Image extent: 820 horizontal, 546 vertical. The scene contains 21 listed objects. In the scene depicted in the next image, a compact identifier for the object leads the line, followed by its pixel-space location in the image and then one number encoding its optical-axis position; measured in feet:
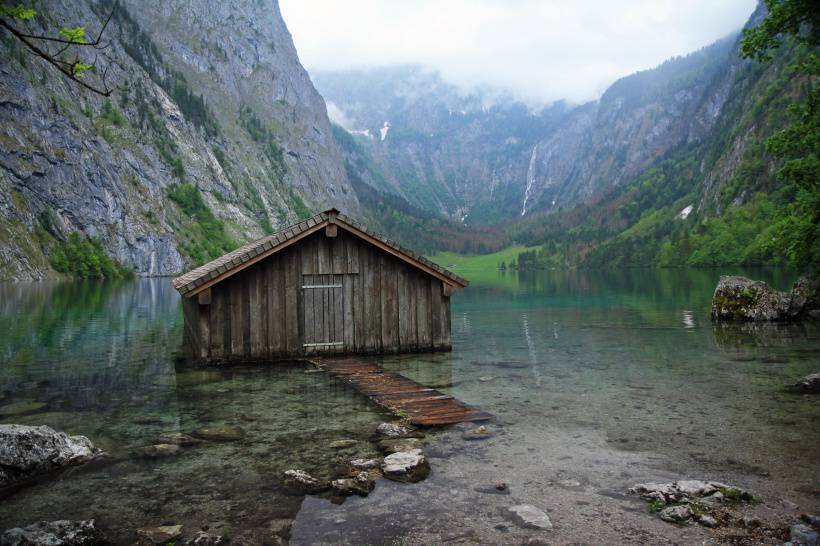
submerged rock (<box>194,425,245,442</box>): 38.52
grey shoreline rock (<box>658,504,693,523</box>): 24.93
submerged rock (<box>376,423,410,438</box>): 38.42
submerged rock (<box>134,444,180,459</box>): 35.14
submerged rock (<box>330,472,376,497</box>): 28.55
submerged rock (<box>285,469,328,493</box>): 29.25
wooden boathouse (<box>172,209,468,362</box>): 63.52
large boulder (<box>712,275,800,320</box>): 107.55
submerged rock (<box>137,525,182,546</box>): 23.84
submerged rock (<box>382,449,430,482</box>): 30.73
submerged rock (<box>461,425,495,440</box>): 38.50
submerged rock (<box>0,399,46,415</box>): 47.19
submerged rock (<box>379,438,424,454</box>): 35.29
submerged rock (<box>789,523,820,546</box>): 22.39
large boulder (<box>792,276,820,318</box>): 107.86
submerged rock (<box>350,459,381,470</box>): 32.09
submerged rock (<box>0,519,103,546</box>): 22.85
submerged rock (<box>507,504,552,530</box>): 24.97
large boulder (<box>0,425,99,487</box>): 31.60
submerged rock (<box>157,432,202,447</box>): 37.55
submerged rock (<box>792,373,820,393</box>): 50.41
